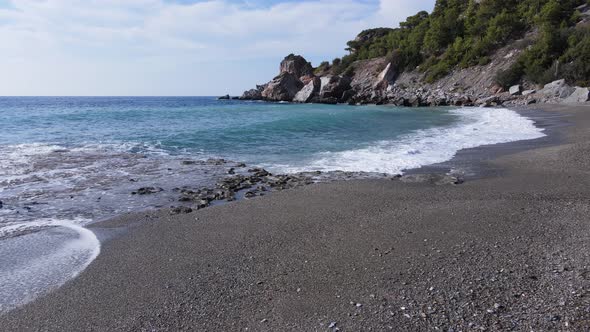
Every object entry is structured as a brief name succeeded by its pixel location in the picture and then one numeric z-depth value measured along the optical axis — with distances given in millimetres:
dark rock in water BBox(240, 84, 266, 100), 84825
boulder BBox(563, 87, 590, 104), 31562
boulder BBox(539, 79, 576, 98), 34828
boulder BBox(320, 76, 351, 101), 62875
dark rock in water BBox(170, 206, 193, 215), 8348
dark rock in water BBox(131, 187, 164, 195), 10039
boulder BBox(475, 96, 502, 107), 39500
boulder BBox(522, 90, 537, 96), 39750
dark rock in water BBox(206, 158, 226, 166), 14195
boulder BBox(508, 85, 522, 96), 40969
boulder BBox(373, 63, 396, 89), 61969
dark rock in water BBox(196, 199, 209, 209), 8797
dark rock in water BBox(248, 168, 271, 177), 11895
